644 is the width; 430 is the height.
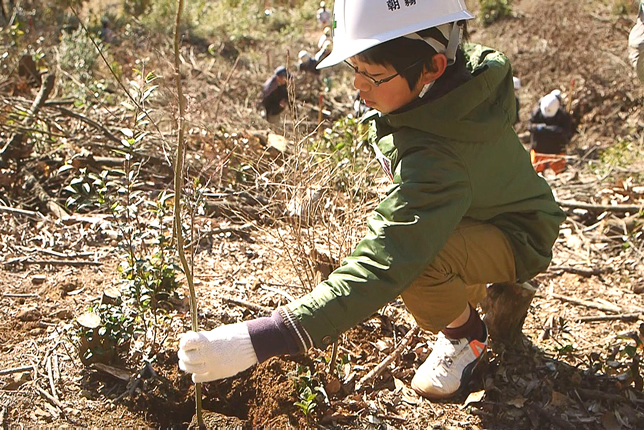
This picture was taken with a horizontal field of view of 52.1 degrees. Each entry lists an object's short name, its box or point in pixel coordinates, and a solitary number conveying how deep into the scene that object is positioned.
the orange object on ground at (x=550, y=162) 6.32
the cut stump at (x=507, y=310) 2.68
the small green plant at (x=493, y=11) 11.62
